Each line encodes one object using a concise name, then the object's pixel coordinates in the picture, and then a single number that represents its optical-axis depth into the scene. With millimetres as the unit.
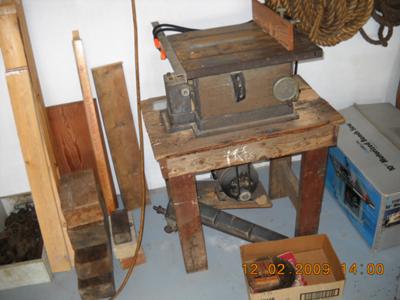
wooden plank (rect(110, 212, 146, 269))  2082
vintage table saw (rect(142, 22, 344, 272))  1649
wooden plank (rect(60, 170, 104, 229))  1908
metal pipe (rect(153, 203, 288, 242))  2160
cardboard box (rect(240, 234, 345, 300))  1793
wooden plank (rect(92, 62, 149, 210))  2145
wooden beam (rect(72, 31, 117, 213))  1956
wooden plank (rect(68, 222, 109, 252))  1944
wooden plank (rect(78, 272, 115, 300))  1986
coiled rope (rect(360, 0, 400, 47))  2141
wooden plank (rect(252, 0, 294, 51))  1611
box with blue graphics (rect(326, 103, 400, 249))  1992
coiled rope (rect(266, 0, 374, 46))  1968
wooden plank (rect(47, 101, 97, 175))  2195
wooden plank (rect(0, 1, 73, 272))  1771
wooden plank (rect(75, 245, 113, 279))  1965
